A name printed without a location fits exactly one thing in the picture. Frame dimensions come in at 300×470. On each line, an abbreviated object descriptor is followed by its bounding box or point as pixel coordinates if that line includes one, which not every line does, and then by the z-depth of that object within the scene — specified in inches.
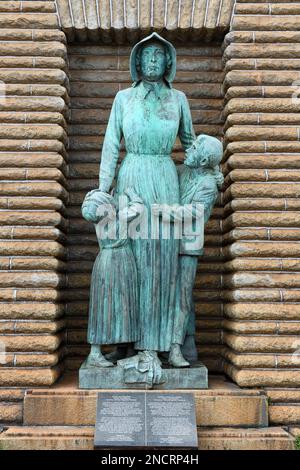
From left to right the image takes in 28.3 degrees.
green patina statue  223.1
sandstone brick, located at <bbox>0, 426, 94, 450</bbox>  198.5
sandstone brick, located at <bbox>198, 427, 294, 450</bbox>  200.8
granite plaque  195.0
